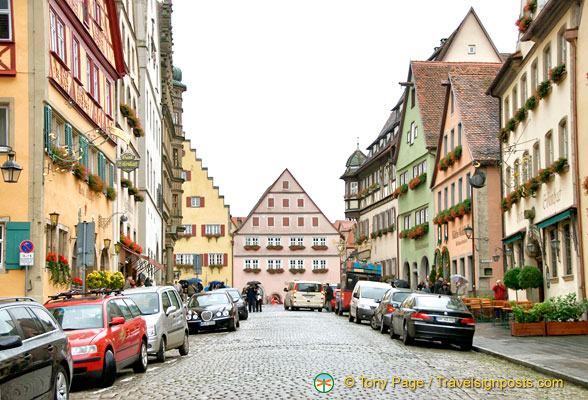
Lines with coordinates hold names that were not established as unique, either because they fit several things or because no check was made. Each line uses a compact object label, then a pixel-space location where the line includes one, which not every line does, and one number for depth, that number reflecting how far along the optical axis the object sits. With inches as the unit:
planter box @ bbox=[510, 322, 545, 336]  987.3
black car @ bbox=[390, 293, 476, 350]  904.9
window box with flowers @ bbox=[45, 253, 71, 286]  991.0
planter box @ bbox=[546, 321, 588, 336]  979.9
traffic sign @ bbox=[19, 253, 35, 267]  842.8
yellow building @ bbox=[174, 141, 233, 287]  3737.7
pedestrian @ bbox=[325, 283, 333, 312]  2268.7
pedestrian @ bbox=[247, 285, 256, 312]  2250.2
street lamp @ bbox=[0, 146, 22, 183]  820.0
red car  571.8
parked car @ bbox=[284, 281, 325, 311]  2283.5
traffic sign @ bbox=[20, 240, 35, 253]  853.2
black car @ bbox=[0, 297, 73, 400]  384.8
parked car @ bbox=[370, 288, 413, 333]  1155.3
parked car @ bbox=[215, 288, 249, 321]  1613.2
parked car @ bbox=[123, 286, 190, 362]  745.0
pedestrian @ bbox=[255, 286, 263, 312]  2282.2
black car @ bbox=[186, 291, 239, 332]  1217.4
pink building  3767.2
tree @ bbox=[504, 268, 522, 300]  1236.5
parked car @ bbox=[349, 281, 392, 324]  1465.3
